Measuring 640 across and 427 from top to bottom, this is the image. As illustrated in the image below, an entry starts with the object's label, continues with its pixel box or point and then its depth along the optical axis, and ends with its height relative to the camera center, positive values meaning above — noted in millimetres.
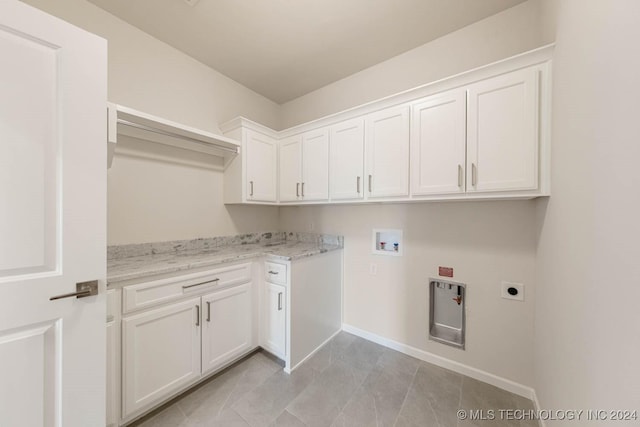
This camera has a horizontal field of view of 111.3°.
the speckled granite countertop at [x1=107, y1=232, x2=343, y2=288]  1427 -378
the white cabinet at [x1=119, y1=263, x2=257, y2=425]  1331 -882
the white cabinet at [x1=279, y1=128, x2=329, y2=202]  2191 +479
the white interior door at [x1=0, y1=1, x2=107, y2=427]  822 -34
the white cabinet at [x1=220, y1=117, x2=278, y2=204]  2238 +485
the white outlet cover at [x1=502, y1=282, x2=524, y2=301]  1585 -572
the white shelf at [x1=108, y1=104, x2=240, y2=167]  1445 +629
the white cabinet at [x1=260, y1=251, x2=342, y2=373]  1854 -879
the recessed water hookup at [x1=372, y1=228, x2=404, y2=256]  2132 -297
